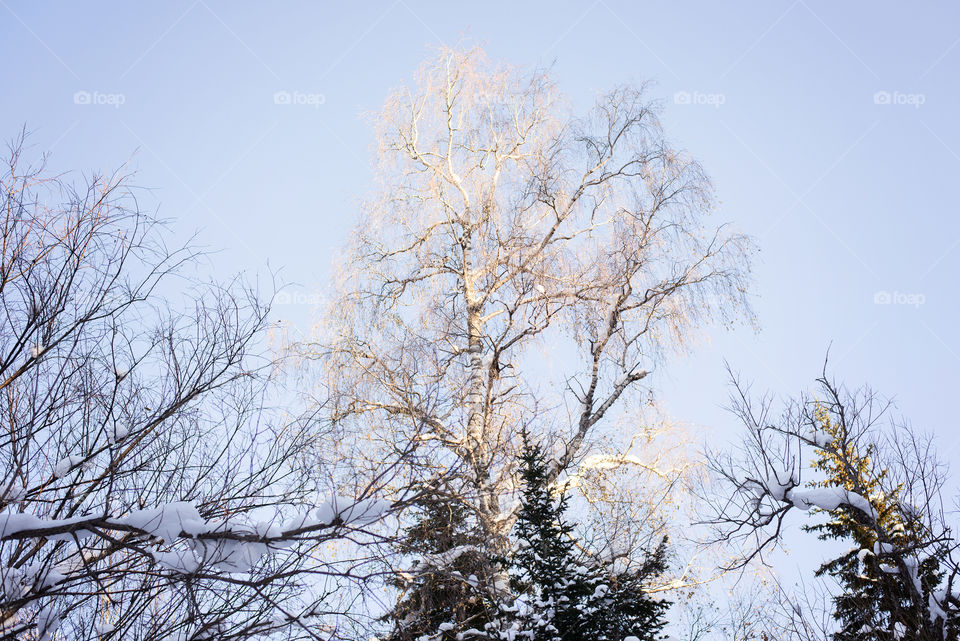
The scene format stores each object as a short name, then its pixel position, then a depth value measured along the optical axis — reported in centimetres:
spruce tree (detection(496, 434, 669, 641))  890
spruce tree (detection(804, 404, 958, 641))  698
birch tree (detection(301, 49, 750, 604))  951
